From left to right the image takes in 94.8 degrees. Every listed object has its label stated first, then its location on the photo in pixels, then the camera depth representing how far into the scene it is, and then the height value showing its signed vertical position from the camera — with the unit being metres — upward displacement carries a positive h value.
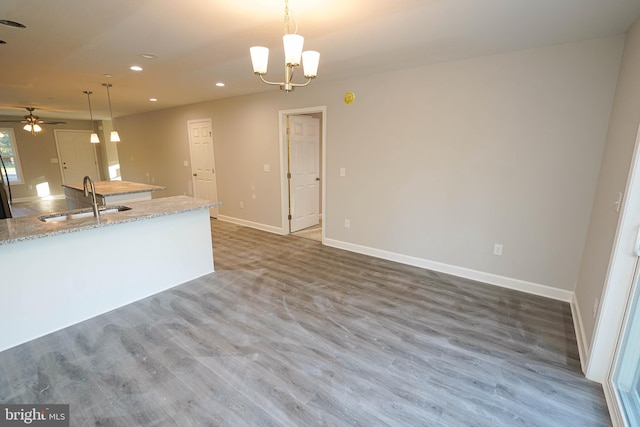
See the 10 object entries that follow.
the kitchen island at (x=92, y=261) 2.24 -0.94
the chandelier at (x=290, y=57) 1.70 +0.60
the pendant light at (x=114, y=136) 4.79 +0.32
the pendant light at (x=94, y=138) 4.95 +0.30
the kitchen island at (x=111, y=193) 4.12 -0.53
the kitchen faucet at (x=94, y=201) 2.65 -0.40
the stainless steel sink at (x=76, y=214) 2.79 -0.58
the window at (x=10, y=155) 8.00 +0.02
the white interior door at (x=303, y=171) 4.98 -0.24
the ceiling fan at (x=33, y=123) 6.03 +0.67
